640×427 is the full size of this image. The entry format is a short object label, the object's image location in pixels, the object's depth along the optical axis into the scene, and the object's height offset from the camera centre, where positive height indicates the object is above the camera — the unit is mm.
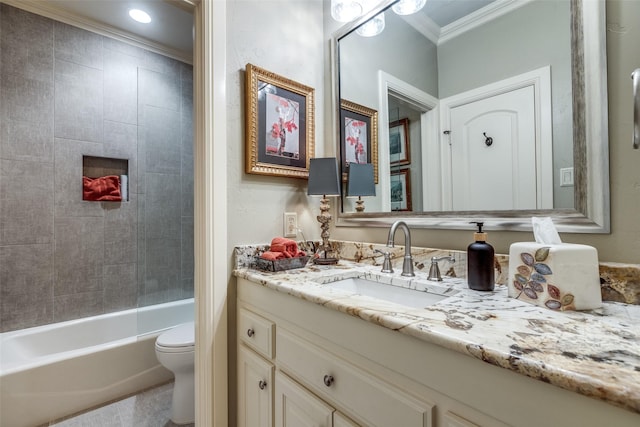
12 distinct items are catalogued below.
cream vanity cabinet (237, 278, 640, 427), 459 -372
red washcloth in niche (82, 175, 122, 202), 2145 +224
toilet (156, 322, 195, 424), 1589 -892
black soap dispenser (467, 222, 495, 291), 864 -161
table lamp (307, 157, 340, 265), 1354 +170
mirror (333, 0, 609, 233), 813 +377
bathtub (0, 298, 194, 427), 1549 -902
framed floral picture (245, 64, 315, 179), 1306 +450
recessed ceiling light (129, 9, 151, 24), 2039 +1477
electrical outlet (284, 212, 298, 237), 1440 -44
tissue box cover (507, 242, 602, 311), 680 -159
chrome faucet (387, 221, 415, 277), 1109 -162
